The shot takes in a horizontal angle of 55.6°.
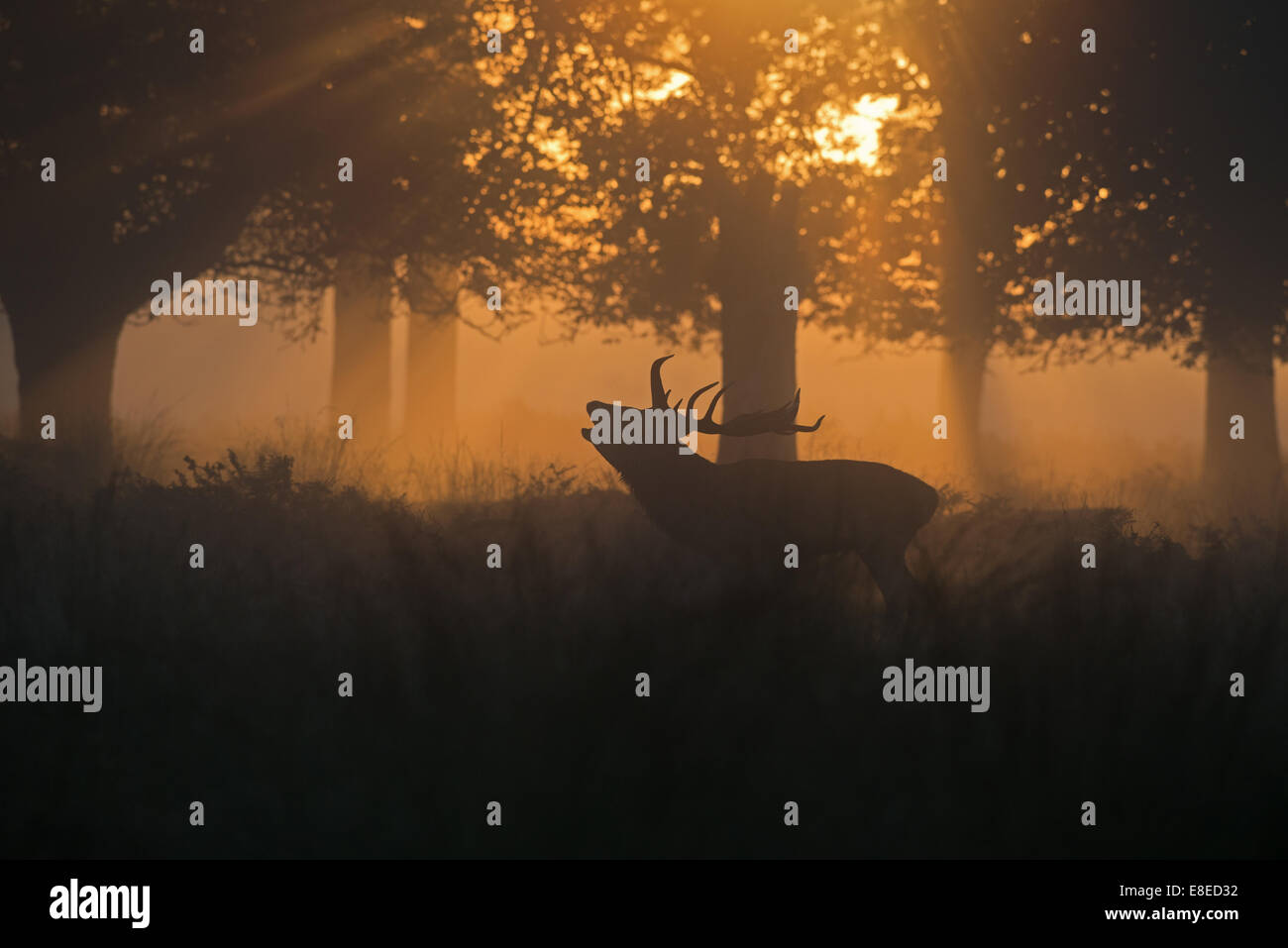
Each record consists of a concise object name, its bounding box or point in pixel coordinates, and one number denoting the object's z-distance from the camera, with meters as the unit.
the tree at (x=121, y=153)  16.06
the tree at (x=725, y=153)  16.98
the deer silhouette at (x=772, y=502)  9.22
